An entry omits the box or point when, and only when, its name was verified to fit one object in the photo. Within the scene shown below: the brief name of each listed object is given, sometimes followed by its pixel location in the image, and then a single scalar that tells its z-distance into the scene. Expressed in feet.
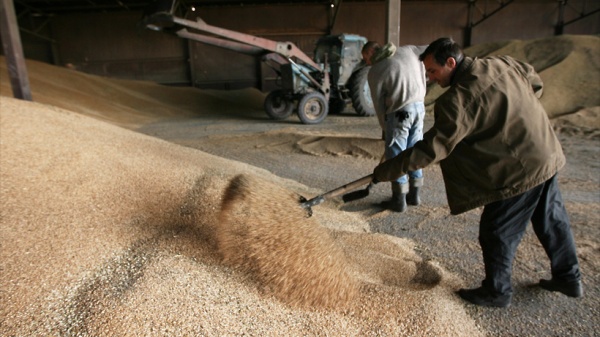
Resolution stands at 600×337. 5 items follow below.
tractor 24.72
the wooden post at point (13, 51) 15.90
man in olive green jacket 5.44
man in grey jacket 9.84
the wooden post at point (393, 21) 14.61
